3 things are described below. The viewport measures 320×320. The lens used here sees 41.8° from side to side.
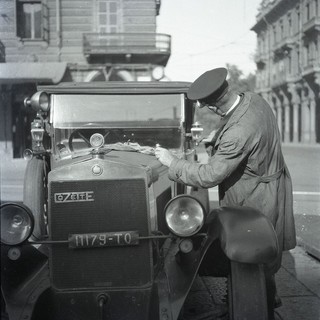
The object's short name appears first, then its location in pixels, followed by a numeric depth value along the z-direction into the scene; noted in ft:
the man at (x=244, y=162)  8.43
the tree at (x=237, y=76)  68.05
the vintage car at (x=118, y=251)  7.79
